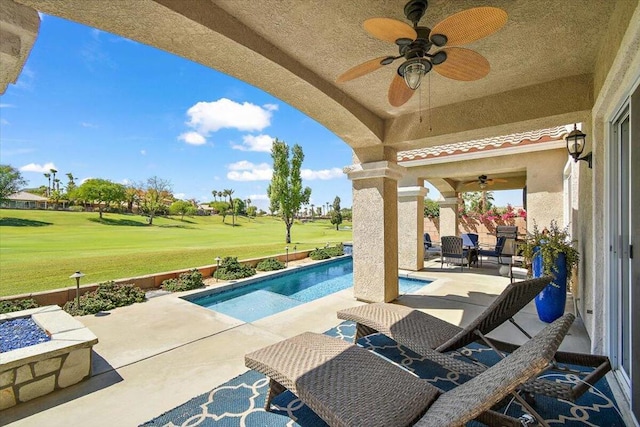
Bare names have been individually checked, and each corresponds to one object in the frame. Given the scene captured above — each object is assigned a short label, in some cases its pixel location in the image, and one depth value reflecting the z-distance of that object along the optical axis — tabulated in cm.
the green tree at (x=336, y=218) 3744
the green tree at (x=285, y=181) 2308
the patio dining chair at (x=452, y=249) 886
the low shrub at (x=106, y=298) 529
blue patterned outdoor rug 240
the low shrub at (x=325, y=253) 1250
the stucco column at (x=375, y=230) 546
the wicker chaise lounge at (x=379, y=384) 144
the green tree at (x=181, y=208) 3944
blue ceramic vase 437
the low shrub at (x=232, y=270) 838
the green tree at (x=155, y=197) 3600
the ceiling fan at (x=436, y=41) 208
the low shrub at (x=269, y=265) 976
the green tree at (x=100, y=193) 3281
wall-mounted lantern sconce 438
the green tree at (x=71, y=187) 3442
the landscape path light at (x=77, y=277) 510
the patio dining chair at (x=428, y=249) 1178
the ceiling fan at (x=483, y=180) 1072
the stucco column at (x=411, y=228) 904
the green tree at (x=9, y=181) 2095
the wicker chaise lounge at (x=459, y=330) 206
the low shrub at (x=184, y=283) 704
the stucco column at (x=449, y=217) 1222
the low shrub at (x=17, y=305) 510
